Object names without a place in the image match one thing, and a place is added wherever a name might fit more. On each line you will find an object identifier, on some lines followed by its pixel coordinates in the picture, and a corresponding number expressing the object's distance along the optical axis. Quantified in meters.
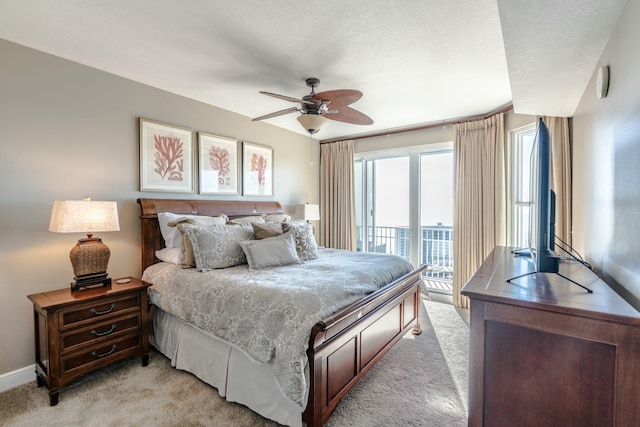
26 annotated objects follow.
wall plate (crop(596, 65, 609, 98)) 1.51
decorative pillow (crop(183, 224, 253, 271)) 2.57
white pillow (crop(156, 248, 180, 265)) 2.81
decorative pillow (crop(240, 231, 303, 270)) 2.63
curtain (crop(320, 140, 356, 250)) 5.14
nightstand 2.07
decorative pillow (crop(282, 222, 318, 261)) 3.05
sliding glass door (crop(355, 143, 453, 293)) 4.55
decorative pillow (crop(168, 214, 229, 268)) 2.64
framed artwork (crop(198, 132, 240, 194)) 3.59
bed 1.69
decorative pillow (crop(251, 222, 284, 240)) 3.02
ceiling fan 2.44
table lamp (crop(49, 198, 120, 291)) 2.21
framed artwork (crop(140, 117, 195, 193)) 3.06
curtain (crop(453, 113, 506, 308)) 3.78
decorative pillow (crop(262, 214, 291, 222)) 4.02
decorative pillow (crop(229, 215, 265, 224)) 3.43
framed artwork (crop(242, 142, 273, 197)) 4.11
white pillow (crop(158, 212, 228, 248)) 2.93
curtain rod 3.73
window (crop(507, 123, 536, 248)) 3.59
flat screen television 1.41
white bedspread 1.68
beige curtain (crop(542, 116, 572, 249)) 2.74
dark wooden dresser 0.96
